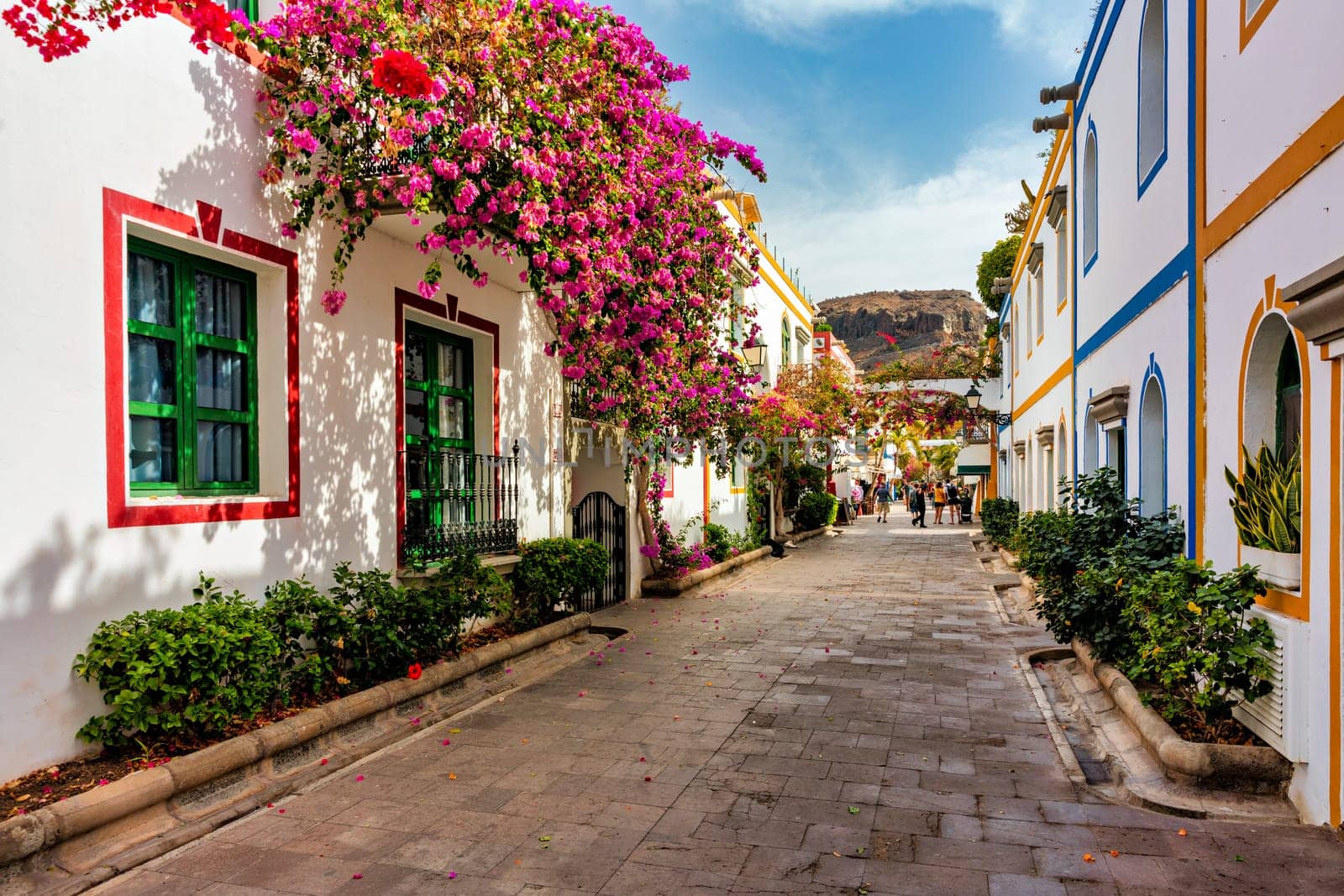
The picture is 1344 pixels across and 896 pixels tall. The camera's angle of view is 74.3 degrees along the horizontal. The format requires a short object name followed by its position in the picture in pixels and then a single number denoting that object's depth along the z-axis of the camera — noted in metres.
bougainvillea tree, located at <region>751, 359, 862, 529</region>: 18.75
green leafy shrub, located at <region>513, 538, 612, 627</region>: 8.79
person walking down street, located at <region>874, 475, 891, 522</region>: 36.84
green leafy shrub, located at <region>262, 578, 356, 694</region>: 5.58
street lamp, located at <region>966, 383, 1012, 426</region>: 24.95
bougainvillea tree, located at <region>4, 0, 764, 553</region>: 5.93
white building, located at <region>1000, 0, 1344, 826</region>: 4.11
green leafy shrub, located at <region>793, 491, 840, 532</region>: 25.86
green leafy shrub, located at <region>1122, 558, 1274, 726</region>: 4.68
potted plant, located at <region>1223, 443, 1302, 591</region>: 4.54
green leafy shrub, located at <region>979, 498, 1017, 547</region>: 18.89
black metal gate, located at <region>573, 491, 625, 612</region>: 11.56
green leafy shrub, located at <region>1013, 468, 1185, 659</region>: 6.45
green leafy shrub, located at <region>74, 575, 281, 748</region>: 4.56
